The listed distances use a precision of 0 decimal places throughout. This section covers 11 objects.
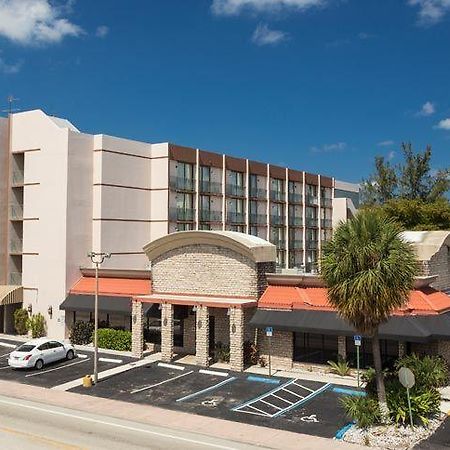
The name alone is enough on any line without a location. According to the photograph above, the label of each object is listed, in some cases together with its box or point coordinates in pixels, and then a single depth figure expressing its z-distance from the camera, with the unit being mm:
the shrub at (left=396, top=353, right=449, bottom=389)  23188
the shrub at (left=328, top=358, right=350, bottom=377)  29844
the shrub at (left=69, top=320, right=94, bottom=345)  39625
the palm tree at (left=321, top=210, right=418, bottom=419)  20078
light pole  28812
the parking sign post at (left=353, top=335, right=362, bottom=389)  27320
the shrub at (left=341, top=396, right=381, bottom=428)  20797
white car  31922
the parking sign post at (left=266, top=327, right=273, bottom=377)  30534
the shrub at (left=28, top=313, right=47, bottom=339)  41625
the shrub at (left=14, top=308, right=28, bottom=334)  42781
